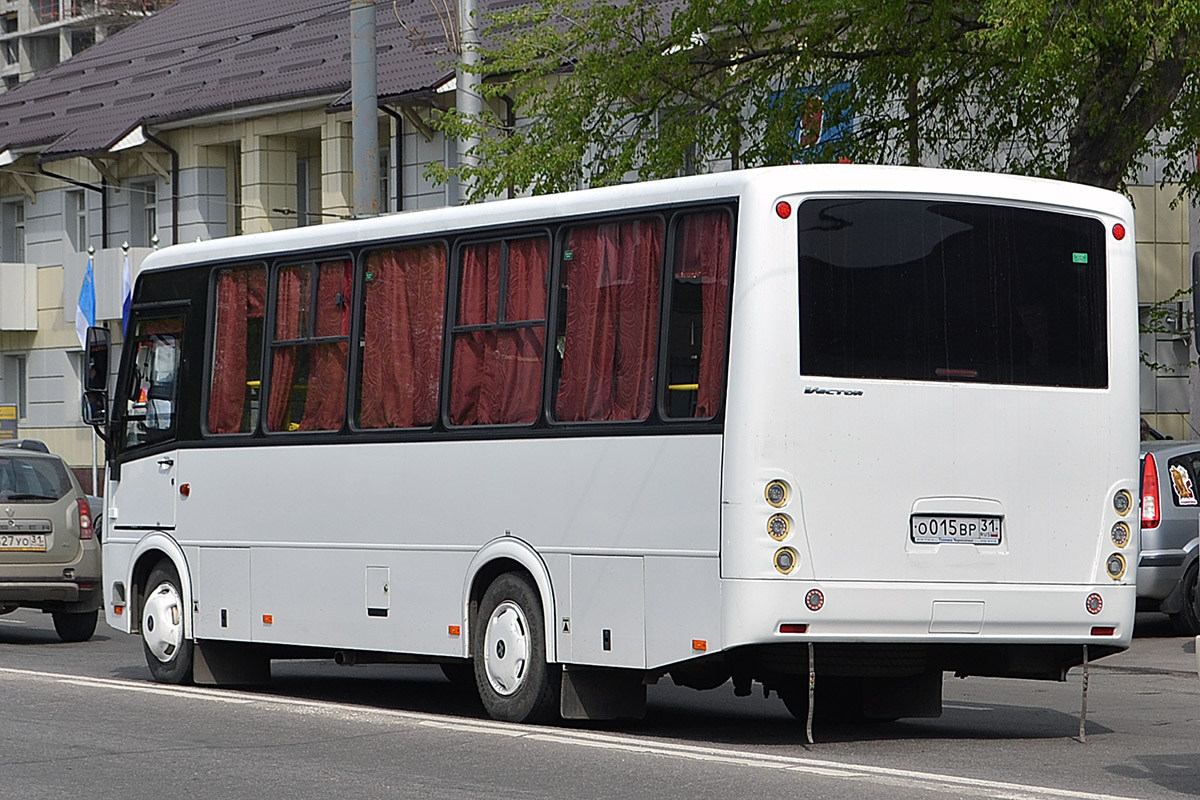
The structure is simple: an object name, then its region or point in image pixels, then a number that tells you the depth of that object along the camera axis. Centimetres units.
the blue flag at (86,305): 4119
